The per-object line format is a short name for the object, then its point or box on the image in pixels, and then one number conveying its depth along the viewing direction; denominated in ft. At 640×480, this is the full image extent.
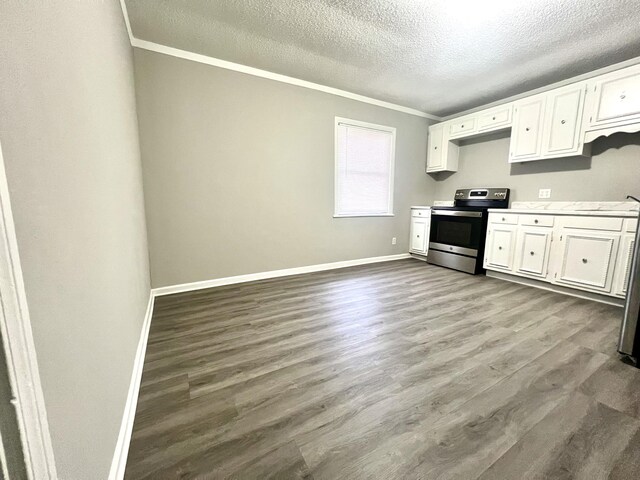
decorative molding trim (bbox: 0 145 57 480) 1.14
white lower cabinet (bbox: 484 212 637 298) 8.06
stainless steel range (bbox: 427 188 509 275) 11.82
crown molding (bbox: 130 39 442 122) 8.29
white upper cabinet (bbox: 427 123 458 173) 14.08
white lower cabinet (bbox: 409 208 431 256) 14.18
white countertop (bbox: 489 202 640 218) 8.23
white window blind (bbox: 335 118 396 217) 12.42
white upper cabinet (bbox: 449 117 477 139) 12.64
